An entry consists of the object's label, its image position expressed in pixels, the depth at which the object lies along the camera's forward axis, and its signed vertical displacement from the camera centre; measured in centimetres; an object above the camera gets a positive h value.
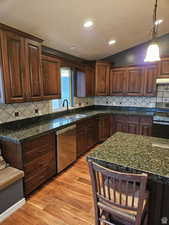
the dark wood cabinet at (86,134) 328 -96
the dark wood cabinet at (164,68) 357 +72
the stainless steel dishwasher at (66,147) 260 -99
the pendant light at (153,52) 158 +50
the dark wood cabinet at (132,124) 377 -77
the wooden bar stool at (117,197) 92 -78
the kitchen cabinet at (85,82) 405 +42
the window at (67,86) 371 +28
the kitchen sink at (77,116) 335 -48
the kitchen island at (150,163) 110 -55
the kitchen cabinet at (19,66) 193 +45
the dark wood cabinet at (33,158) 196 -91
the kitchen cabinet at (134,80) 383 +45
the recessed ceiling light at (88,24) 245 +127
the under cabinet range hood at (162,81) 353 +39
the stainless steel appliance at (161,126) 328 -70
